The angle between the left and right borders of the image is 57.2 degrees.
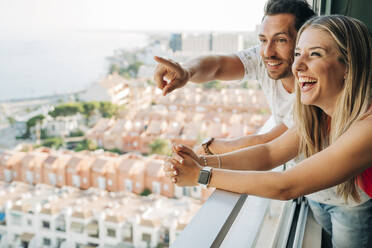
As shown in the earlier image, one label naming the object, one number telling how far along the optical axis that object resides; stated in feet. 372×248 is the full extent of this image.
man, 2.61
